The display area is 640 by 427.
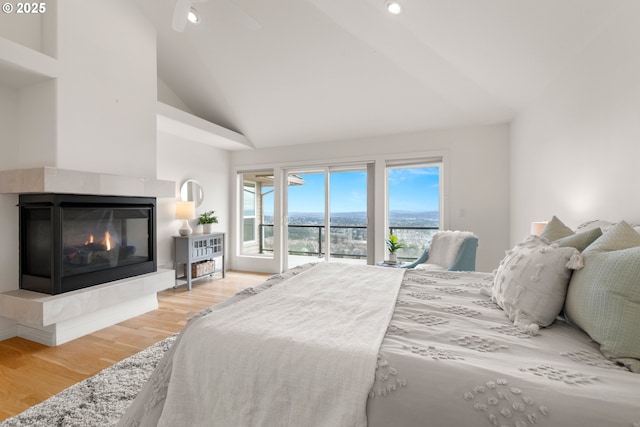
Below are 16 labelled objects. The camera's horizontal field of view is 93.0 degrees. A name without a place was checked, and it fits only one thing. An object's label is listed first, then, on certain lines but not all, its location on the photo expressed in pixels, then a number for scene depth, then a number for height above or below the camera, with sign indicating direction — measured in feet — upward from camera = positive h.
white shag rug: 5.38 -3.66
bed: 2.65 -1.53
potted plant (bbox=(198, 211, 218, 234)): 16.26 -0.41
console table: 14.40 -2.08
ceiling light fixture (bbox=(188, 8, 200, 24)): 10.82 +7.15
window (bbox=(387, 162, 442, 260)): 15.24 +0.57
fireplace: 8.55 -0.84
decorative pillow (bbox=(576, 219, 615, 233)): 5.59 -0.24
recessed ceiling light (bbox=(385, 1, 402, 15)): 7.98 +5.51
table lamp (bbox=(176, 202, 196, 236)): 14.78 +0.02
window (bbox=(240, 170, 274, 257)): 19.34 -0.04
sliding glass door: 16.98 -0.05
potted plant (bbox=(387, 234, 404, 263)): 12.76 -1.40
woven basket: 15.07 -2.79
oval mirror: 15.69 +1.15
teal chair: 10.17 -1.50
